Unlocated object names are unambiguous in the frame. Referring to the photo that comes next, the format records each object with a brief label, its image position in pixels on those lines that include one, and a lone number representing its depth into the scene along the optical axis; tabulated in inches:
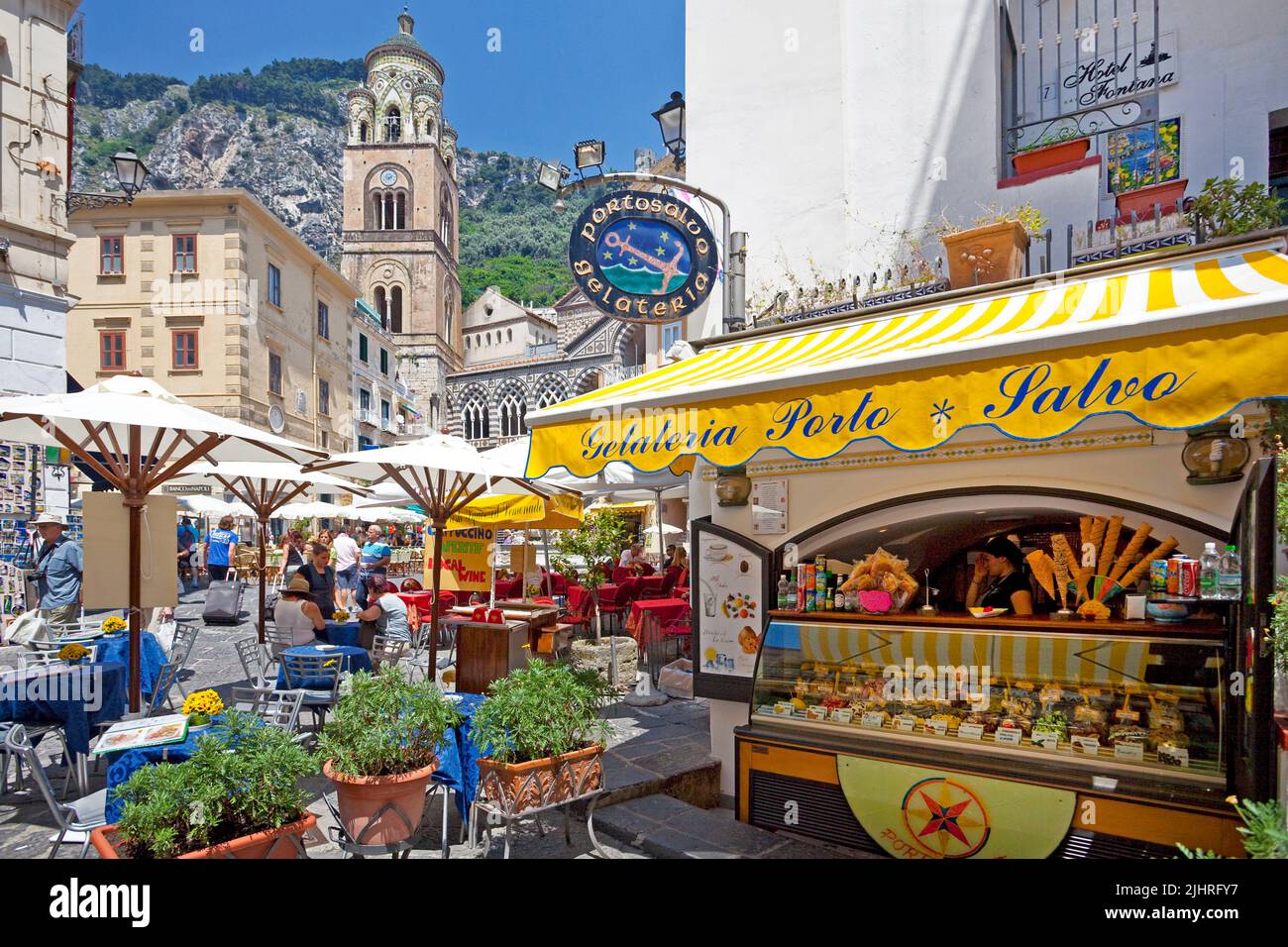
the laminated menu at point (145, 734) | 142.9
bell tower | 2198.6
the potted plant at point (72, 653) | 216.8
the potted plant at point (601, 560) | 329.4
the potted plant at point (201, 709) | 153.4
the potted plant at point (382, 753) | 137.0
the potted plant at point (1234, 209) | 188.5
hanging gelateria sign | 241.8
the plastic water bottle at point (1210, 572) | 128.8
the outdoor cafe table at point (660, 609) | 375.2
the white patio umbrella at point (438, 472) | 244.5
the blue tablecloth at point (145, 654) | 246.5
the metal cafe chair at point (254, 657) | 266.1
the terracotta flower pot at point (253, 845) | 110.2
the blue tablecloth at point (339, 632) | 297.7
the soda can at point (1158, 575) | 143.5
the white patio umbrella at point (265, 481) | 326.3
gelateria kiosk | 117.2
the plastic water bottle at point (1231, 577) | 123.3
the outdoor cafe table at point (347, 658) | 237.6
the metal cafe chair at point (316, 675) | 233.6
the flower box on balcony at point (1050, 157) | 248.7
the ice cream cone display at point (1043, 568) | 165.5
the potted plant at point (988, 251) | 197.6
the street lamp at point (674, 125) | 341.1
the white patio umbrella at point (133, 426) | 193.6
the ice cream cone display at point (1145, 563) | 150.1
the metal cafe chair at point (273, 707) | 185.6
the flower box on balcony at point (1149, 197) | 224.5
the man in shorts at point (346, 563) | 532.7
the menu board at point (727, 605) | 200.1
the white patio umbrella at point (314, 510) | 555.3
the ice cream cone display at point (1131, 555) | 152.9
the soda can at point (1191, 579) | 135.0
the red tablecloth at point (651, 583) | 468.8
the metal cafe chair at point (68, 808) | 134.1
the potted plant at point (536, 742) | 147.6
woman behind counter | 178.1
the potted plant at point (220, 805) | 109.0
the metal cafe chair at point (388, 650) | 304.3
